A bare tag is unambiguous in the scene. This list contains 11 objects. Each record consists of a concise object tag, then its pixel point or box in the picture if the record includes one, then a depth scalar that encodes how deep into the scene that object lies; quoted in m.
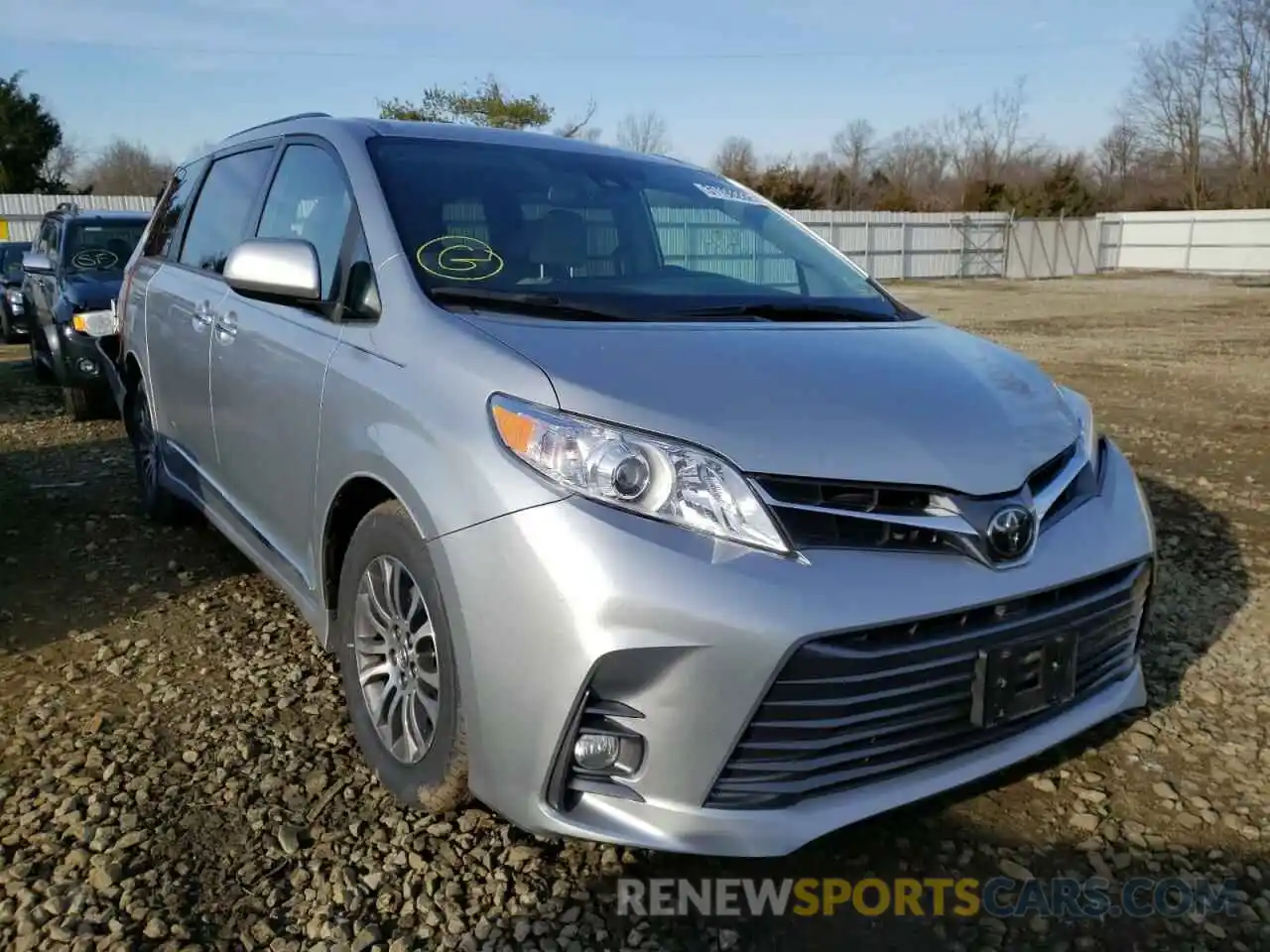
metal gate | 33.94
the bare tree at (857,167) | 53.90
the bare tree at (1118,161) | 53.69
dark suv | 7.59
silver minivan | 1.98
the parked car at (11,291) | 13.52
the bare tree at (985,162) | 55.00
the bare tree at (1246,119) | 46.09
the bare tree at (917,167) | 56.25
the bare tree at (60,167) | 34.84
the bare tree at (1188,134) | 47.75
